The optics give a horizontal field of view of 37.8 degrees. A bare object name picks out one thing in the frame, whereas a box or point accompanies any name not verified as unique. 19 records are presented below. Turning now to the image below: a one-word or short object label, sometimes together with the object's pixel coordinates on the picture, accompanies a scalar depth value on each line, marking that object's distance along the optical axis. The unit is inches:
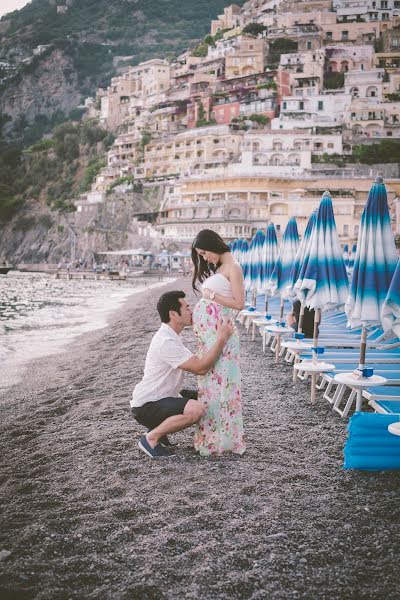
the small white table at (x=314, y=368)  273.1
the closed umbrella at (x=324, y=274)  301.0
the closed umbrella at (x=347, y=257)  897.5
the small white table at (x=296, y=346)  325.5
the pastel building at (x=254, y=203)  2174.0
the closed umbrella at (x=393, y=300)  194.4
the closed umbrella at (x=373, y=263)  227.9
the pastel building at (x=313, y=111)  2637.8
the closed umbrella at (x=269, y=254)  586.6
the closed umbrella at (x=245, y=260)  735.2
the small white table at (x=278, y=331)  398.8
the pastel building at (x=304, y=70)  2807.6
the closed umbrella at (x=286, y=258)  479.2
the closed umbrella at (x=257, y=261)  624.1
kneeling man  195.0
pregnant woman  190.7
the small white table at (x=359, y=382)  224.7
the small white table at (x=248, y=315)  544.9
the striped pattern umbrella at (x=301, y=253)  332.8
